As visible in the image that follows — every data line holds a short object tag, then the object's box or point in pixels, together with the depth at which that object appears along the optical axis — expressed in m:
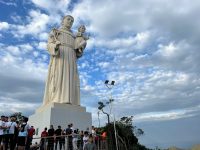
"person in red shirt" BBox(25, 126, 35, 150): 6.70
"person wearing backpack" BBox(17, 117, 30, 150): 6.48
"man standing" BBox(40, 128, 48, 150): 7.46
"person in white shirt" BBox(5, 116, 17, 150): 6.44
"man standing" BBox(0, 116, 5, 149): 6.42
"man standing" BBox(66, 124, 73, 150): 7.49
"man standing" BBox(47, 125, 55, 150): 7.50
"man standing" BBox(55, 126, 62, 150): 7.39
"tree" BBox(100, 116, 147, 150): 17.91
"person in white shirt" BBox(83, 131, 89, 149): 7.28
